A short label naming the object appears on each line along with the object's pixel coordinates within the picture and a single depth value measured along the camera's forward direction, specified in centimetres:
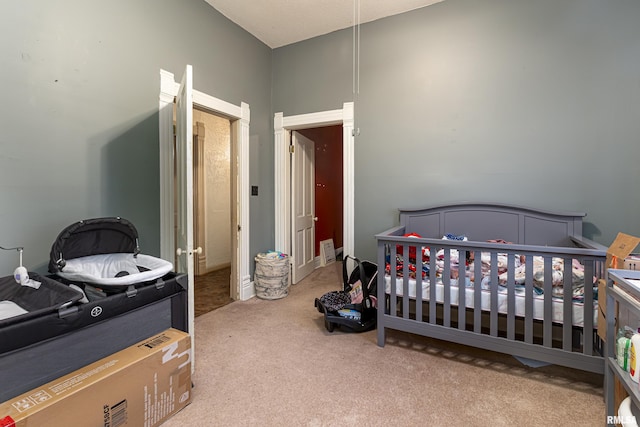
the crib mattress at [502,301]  165
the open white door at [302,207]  365
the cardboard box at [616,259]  133
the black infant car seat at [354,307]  234
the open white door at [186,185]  168
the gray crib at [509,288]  164
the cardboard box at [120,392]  98
